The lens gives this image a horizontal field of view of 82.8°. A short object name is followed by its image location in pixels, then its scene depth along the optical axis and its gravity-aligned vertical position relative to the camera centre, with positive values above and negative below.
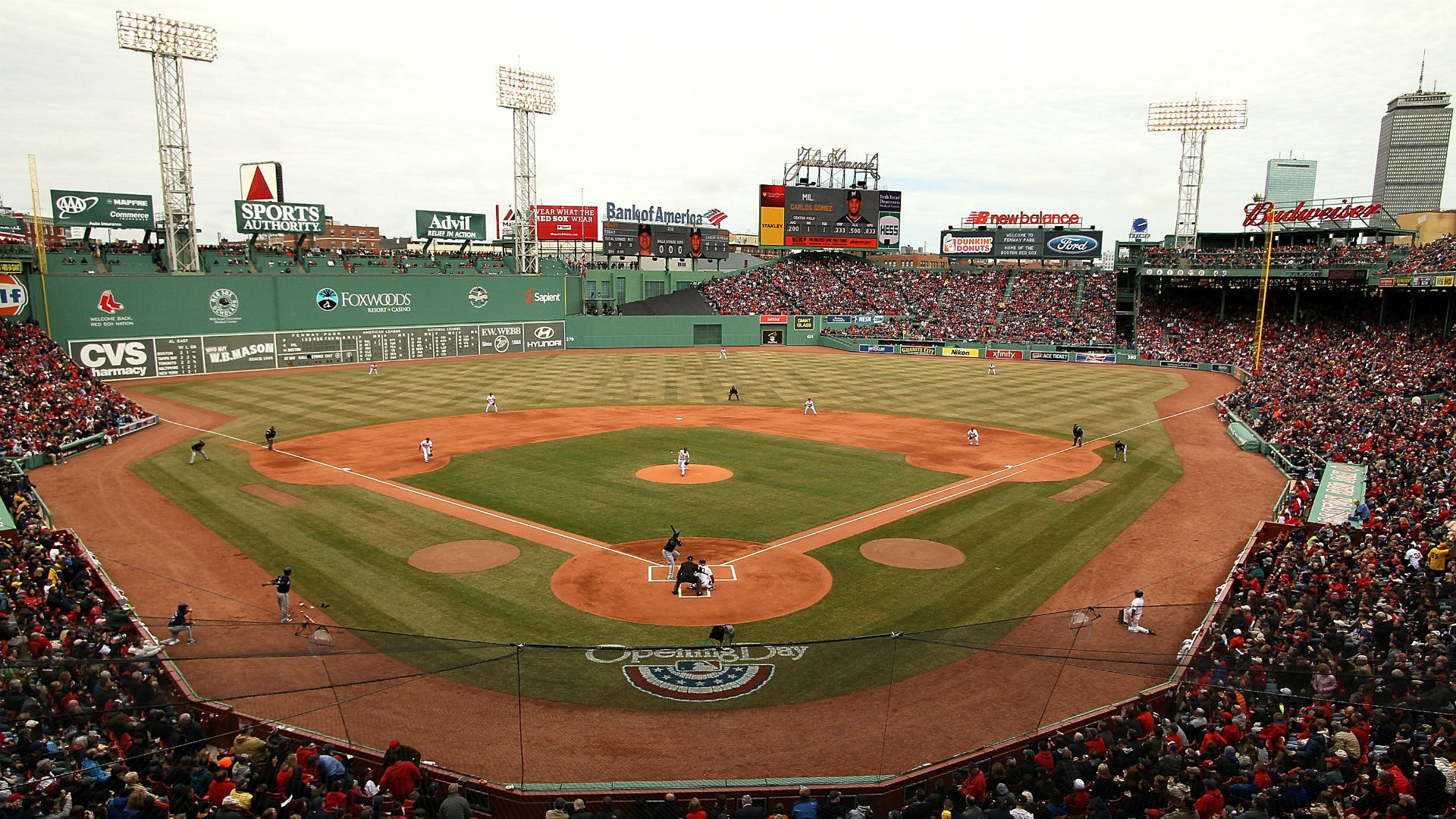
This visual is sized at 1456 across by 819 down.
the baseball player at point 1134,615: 16.52 -6.43
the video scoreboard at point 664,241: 83.12 +4.63
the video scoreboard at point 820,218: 91.75 +7.81
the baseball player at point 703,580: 18.66 -6.59
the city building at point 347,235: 135.43 +10.04
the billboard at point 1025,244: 87.75 +4.97
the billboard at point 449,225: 71.94 +5.08
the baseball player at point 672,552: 20.03 -6.44
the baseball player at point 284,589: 17.05 -6.34
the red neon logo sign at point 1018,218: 89.06 +7.86
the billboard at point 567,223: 81.56 +6.03
